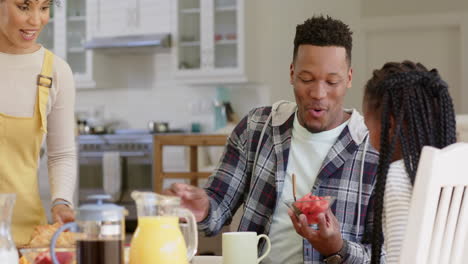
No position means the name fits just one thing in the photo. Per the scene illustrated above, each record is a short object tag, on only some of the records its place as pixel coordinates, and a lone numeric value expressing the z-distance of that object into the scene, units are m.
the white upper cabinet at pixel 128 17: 6.41
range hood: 6.23
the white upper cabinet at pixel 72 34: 6.64
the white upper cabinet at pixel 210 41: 6.20
